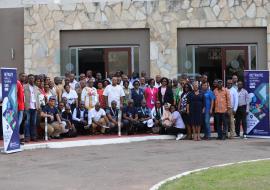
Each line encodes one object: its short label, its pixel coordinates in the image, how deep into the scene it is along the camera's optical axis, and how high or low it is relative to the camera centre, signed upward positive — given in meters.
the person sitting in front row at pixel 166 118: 19.31 -0.71
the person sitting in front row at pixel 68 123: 18.59 -0.80
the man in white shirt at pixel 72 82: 19.78 +0.52
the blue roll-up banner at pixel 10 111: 15.31 -0.34
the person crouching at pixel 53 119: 17.75 -0.64
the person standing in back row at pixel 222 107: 19.09 -0.36
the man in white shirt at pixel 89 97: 19.25 +0.01
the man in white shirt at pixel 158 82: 20.69 +0.51
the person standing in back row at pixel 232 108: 19.38 -0.40
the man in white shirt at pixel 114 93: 19.58 +0.13
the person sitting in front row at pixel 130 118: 19.42 -0.69
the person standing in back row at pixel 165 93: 19.75 +0.11
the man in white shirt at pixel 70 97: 19.03 +0.01
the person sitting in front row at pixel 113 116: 19.39 -0.62
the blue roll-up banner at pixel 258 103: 19.38 -0.25
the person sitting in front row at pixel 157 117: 19.67 -0.68
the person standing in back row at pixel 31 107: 16.91 -0.27
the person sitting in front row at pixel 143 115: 19.64 -0.61
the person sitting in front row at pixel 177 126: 19.19 -0.96
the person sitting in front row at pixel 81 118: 19.09 -0.66
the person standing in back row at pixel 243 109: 19.53 -0.44
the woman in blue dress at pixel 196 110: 18.70 -0.44
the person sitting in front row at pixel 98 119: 19.23 -0.71
